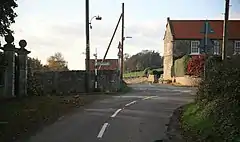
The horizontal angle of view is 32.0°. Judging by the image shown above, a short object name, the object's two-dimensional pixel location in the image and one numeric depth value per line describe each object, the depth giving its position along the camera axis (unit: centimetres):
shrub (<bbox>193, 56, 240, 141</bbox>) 1008
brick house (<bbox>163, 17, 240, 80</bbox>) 6840
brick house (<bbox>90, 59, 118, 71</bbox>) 6983
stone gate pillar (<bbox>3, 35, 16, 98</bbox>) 2195
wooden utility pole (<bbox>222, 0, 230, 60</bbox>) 2120
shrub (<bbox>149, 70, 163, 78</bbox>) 8014
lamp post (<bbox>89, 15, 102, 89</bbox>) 3560
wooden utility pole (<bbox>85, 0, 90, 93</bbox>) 3250
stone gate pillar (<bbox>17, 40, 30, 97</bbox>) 2356
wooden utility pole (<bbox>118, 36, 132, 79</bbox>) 4447
